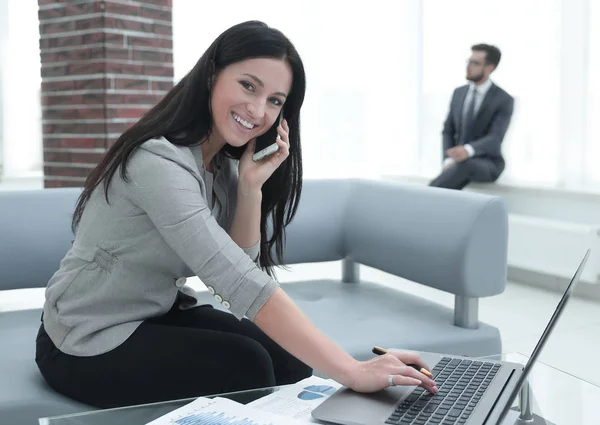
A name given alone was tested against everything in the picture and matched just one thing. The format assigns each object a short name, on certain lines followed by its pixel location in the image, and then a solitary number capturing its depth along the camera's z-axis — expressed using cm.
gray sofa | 218
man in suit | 527
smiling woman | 151
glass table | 136
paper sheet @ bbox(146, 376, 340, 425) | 127
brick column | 353
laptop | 121
